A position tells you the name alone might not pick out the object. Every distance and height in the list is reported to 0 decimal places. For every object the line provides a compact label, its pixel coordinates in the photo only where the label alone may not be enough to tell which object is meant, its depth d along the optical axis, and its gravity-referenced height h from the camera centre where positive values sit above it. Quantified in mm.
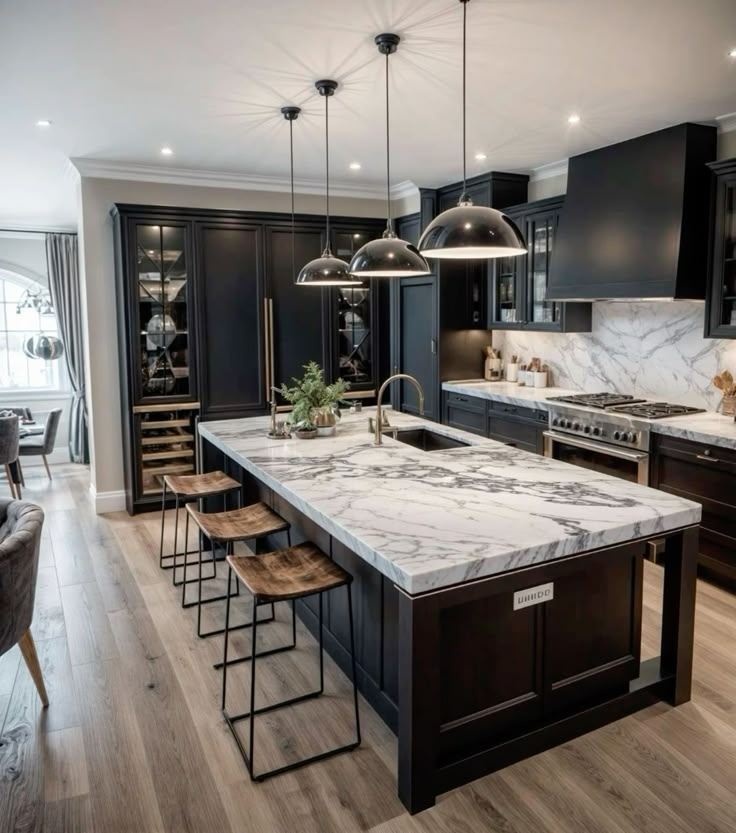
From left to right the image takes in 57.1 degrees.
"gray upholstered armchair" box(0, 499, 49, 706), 2396 -886
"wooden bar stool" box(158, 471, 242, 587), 3748 -851
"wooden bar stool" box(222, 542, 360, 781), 2393 -913
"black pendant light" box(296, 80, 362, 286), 3828 +348
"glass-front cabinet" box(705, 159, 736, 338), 3906 +433
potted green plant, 3896 -427
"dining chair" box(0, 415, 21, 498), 5770 -885
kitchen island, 2088 -936
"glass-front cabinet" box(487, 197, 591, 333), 5219 +409
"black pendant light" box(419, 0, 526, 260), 2518 +381
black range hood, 4105 +731
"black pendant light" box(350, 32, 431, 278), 3104 +343
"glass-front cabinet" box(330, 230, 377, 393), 6168 +79
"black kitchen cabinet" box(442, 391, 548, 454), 5090 -694
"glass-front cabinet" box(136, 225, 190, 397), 5398 +221
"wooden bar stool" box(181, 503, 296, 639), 3035 -881
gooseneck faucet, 3596 -483
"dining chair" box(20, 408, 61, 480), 6918 -1098
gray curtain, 7887 +260
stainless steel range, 4223 -651
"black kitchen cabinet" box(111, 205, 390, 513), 5391 +125
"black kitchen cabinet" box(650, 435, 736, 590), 3721 -881
